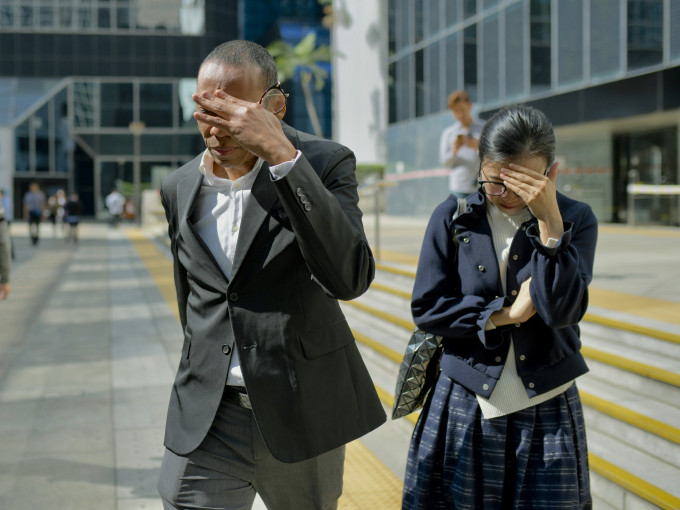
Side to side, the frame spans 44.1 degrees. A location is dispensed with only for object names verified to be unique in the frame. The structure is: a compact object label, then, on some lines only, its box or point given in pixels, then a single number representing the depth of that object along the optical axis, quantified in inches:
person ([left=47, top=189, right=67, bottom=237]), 1265.4
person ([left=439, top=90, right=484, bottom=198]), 247.9
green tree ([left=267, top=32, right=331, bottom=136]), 1784.0
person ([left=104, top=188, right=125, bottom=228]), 1456.7
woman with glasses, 98.3
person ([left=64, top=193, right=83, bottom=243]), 1068.5
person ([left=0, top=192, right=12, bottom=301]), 235.1
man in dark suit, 81.5
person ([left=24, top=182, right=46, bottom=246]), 1029.8
